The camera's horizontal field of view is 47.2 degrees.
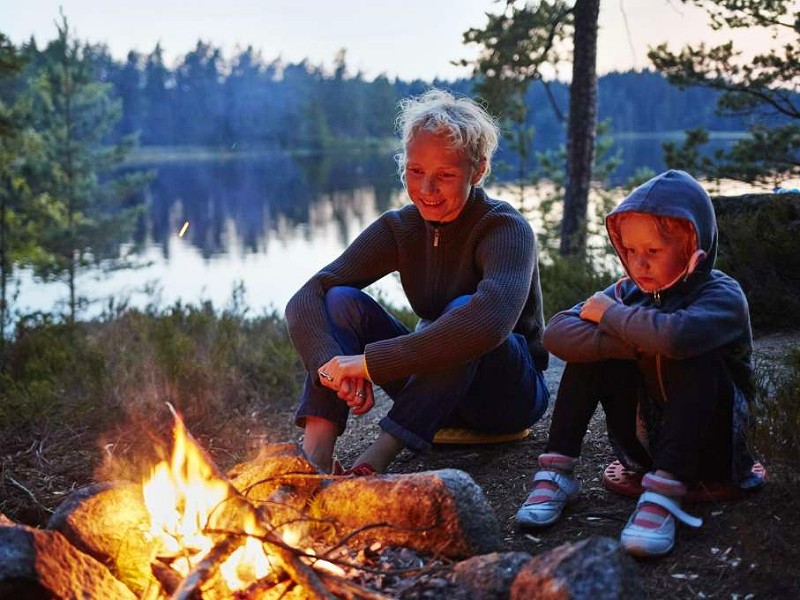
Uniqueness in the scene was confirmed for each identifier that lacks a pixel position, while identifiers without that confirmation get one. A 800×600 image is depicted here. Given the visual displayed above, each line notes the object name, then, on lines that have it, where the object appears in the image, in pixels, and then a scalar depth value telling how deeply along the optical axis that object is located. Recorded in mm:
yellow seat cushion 3793
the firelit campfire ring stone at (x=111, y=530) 2752
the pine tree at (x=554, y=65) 9750
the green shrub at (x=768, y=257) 5559
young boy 2684
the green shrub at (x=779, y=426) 2758
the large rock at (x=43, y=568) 2301
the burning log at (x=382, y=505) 2529
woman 3156
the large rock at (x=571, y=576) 1986
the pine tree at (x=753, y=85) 8273
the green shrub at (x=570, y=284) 7176
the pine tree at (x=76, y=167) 22297
